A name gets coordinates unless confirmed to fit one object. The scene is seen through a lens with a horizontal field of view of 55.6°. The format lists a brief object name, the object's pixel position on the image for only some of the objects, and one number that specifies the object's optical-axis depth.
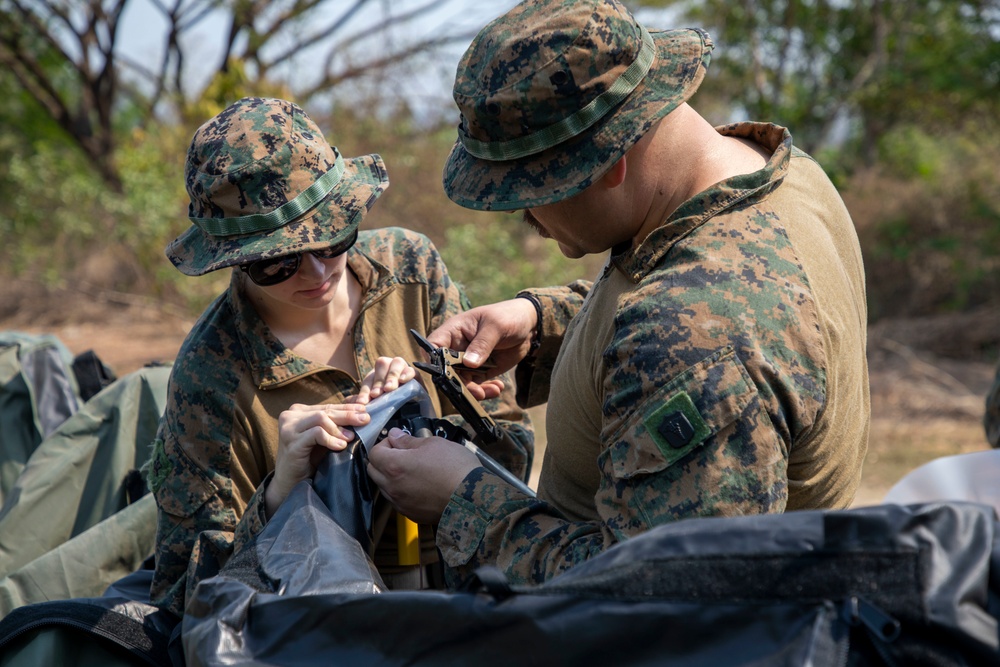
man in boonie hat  1.52
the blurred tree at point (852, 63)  10.59
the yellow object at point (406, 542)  2.23
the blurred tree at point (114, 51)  13.00
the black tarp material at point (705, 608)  1.10
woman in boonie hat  2.25
